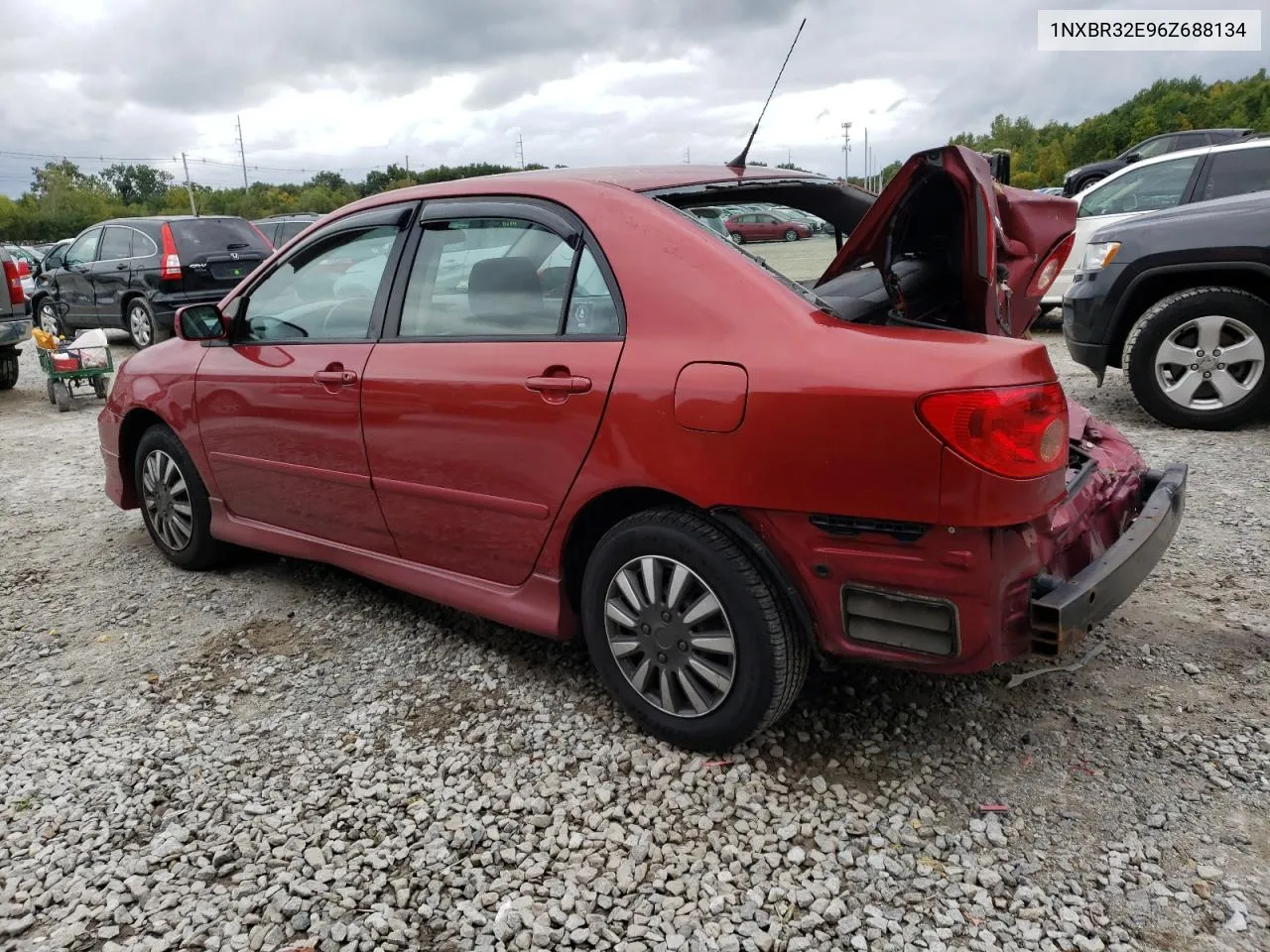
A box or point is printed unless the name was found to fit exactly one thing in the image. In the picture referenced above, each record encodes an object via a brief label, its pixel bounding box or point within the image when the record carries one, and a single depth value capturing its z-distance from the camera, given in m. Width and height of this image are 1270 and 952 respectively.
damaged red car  2.20
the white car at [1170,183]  7.72
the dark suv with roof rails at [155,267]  11.40
